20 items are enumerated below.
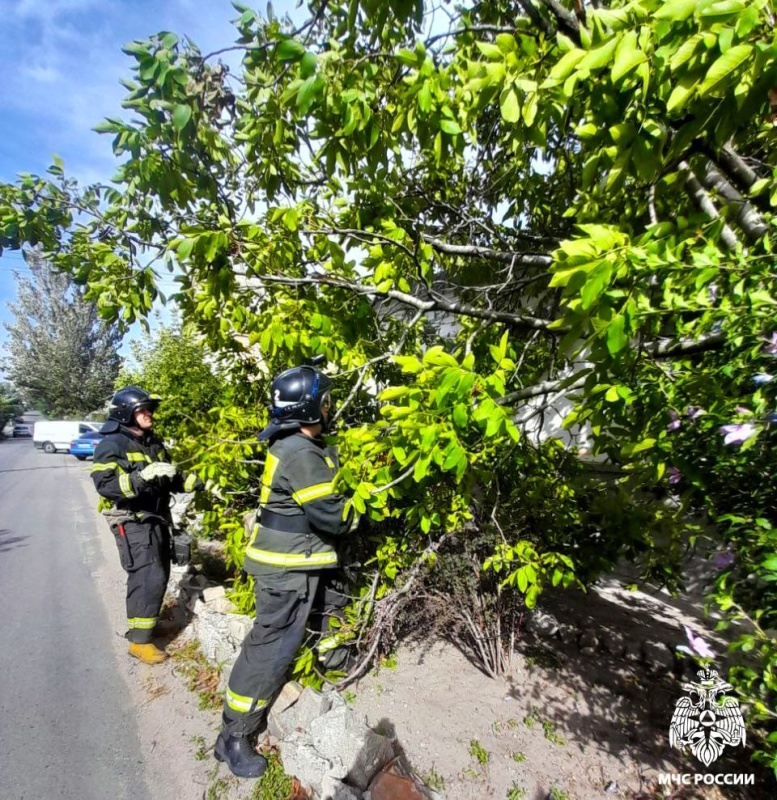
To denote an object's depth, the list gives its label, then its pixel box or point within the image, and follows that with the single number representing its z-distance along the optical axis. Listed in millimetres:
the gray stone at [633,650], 3418
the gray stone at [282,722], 2564
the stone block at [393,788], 2016
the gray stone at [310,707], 2479
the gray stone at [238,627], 3285
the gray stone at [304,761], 2195
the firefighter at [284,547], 2467
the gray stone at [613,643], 3488
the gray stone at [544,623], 3721
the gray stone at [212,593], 4016
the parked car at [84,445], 19391
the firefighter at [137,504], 3473
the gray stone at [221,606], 3758
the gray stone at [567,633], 3623
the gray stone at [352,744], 2152
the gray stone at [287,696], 2723
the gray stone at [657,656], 3281
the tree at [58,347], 31859
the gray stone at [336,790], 2049
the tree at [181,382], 4969
